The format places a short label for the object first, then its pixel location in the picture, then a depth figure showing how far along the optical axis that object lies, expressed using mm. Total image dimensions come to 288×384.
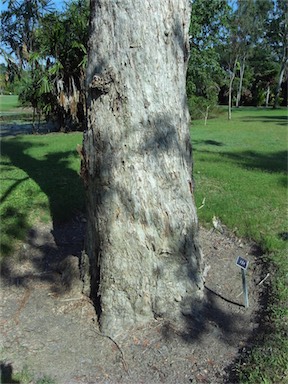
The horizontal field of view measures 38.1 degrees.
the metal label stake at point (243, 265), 3311
